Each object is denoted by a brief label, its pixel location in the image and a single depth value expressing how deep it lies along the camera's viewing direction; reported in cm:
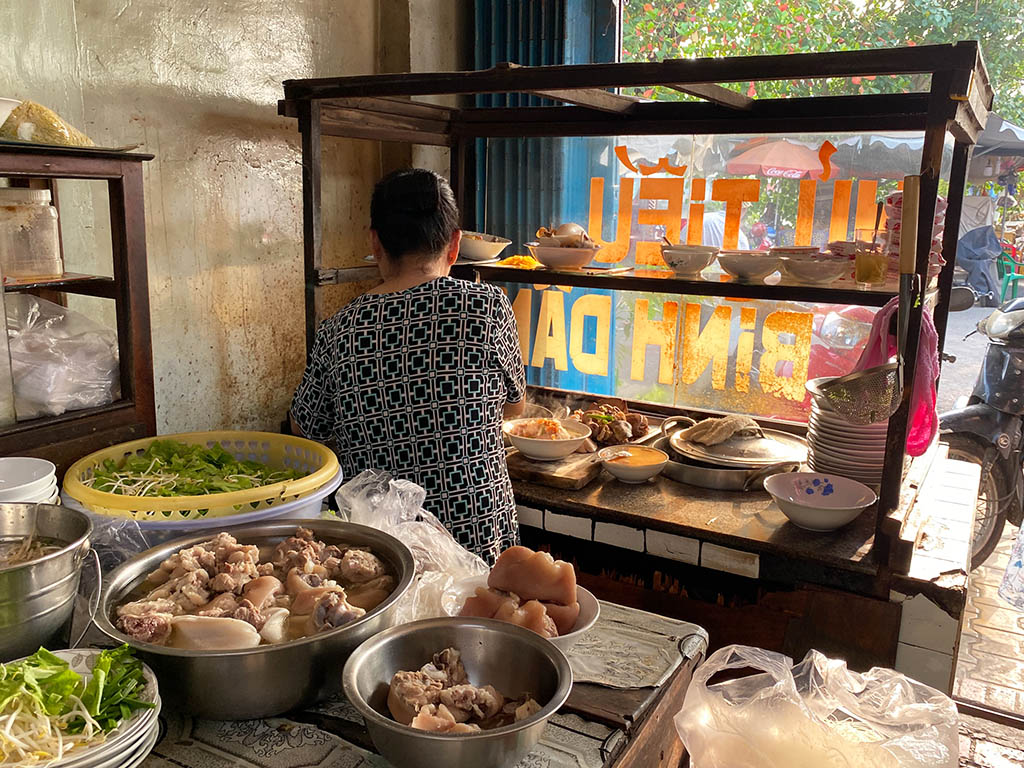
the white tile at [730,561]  247
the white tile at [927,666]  226
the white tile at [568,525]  277
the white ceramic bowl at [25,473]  164
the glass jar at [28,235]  201
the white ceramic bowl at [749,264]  269
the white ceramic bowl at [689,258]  287
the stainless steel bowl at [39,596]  113
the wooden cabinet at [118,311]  196
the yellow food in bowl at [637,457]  295
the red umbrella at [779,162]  349
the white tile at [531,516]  286
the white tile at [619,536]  267
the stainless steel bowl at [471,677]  101
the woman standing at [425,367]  213
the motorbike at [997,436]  409
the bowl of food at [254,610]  114
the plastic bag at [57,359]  198
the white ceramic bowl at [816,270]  257
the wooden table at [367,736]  115
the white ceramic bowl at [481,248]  333
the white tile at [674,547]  257
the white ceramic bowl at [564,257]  317
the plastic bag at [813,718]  118
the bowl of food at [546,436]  300
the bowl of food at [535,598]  132
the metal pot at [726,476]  285
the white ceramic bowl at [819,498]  245
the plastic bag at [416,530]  148
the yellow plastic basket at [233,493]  159
